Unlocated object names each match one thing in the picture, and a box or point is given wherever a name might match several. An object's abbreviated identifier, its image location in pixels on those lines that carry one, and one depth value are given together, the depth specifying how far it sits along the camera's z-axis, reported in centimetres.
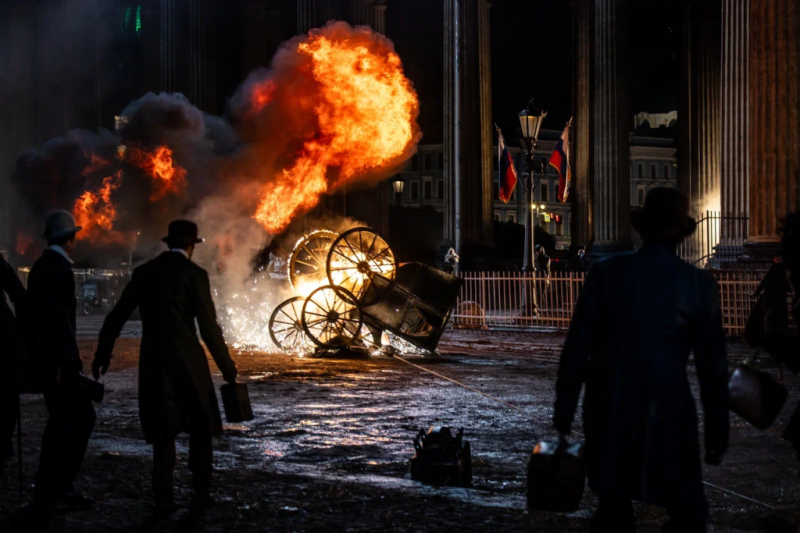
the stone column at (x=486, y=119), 3045
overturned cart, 1456
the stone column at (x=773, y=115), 1966
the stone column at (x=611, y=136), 2836
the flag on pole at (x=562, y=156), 2572
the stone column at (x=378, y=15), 2795
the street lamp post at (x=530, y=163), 2353
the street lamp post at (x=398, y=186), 3748
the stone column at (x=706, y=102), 3244
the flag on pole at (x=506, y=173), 2592
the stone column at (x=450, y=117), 2855
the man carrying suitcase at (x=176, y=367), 559
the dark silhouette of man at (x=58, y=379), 586
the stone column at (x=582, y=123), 3506
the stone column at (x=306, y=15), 2778
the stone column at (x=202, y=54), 2948
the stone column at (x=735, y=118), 2048
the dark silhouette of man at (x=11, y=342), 597
